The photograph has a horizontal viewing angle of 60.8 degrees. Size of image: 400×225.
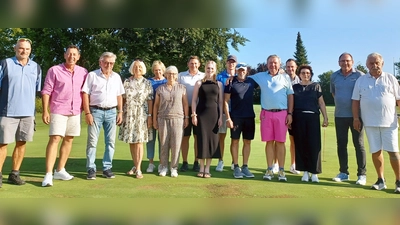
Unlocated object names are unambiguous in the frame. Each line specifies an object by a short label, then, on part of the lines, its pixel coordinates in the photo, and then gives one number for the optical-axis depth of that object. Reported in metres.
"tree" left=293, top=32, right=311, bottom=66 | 60.84
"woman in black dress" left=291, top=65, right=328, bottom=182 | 5.04
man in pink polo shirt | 4.69
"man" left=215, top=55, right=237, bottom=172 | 5.52
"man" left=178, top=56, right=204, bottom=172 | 5.62
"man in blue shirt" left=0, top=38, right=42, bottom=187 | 4.39
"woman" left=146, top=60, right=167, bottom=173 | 5.59
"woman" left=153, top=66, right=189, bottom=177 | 5.23
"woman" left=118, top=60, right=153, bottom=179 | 5.18
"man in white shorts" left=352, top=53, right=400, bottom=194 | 4.51
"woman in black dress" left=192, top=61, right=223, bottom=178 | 5.21
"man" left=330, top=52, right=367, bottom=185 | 5.20
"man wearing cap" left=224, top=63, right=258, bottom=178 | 5.20
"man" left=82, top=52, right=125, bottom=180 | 4.93
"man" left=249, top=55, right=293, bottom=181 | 5.06
